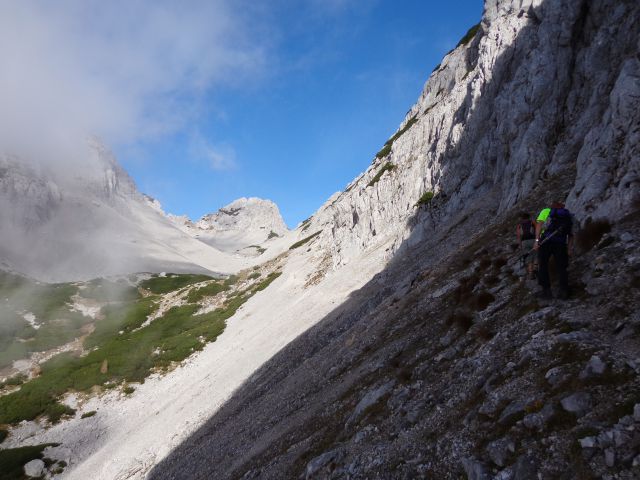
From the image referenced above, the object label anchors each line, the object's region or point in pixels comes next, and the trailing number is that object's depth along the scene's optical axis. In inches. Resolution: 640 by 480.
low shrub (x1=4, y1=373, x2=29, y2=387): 2245.3
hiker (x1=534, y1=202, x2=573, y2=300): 510.5
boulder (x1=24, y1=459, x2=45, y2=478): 1319.0
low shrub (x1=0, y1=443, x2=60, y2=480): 1326.3
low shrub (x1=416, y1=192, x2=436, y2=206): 2036.2
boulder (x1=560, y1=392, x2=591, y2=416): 305.7
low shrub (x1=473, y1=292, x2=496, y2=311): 628.7
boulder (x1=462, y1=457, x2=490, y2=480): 310.3
